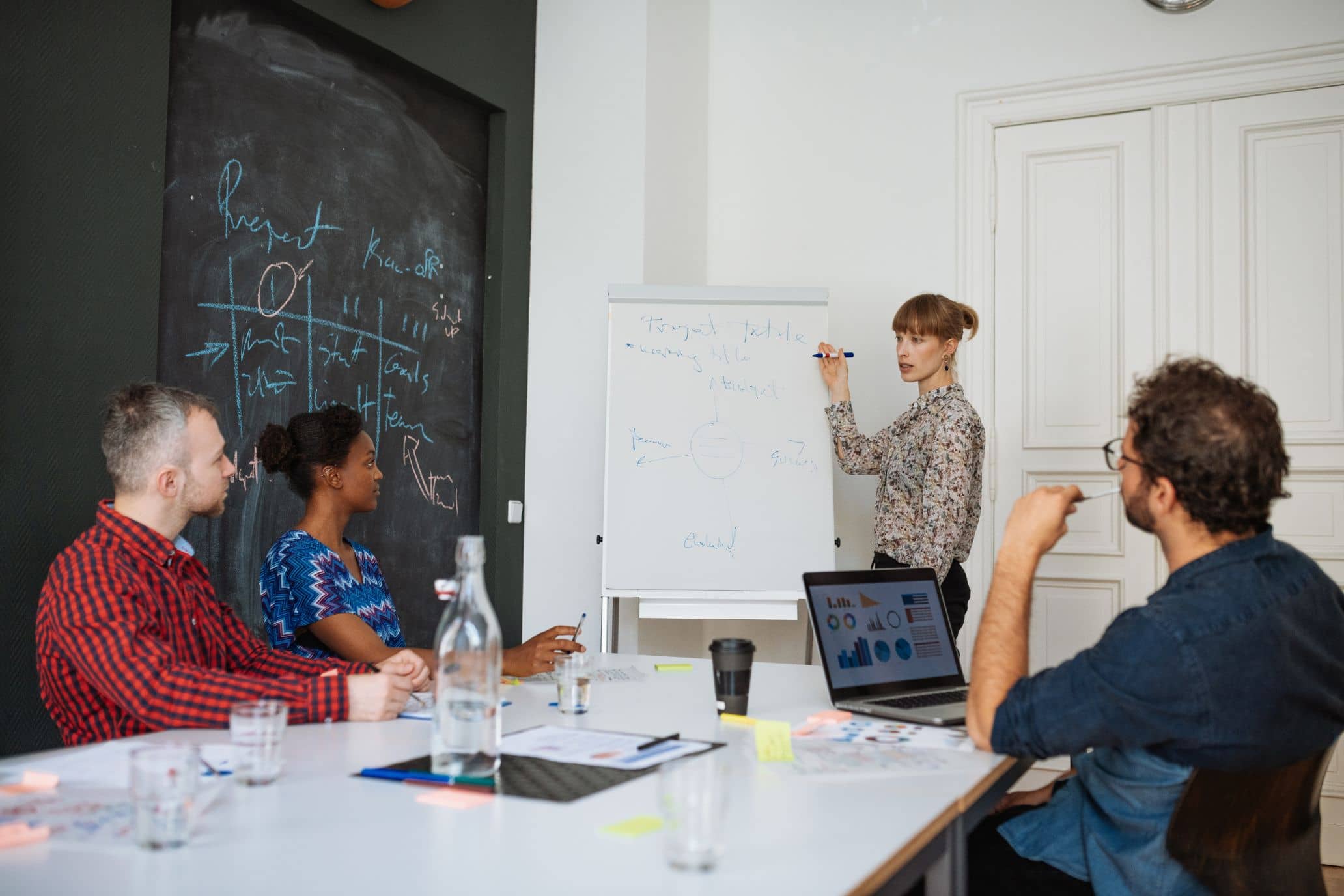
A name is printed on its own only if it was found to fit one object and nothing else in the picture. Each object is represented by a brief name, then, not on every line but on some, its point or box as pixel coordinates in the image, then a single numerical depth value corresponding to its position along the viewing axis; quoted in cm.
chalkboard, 275
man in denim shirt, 127
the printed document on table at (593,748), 134
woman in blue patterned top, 212
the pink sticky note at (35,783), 115
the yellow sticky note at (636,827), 104
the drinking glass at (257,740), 119
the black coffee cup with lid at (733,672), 167
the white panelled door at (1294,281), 345
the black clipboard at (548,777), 118
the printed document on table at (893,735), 149
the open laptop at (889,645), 172
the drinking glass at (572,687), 169
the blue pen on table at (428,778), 121
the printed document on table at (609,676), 207
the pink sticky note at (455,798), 114
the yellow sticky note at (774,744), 138
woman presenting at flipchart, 313
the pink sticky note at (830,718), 160
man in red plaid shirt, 146
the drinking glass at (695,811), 94
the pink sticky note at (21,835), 97
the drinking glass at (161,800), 97
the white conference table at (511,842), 90
